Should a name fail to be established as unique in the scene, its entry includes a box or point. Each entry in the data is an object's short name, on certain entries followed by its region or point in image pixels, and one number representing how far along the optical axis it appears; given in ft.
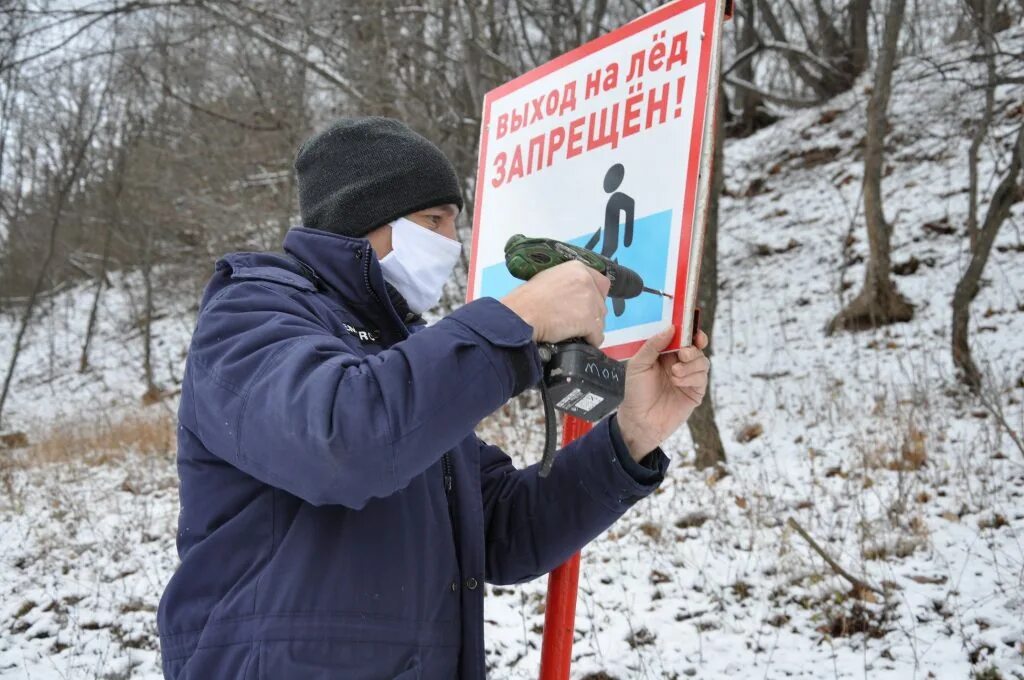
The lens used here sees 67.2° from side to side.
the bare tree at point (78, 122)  41.33
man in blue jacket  3.97
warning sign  6.20
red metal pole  6.17
